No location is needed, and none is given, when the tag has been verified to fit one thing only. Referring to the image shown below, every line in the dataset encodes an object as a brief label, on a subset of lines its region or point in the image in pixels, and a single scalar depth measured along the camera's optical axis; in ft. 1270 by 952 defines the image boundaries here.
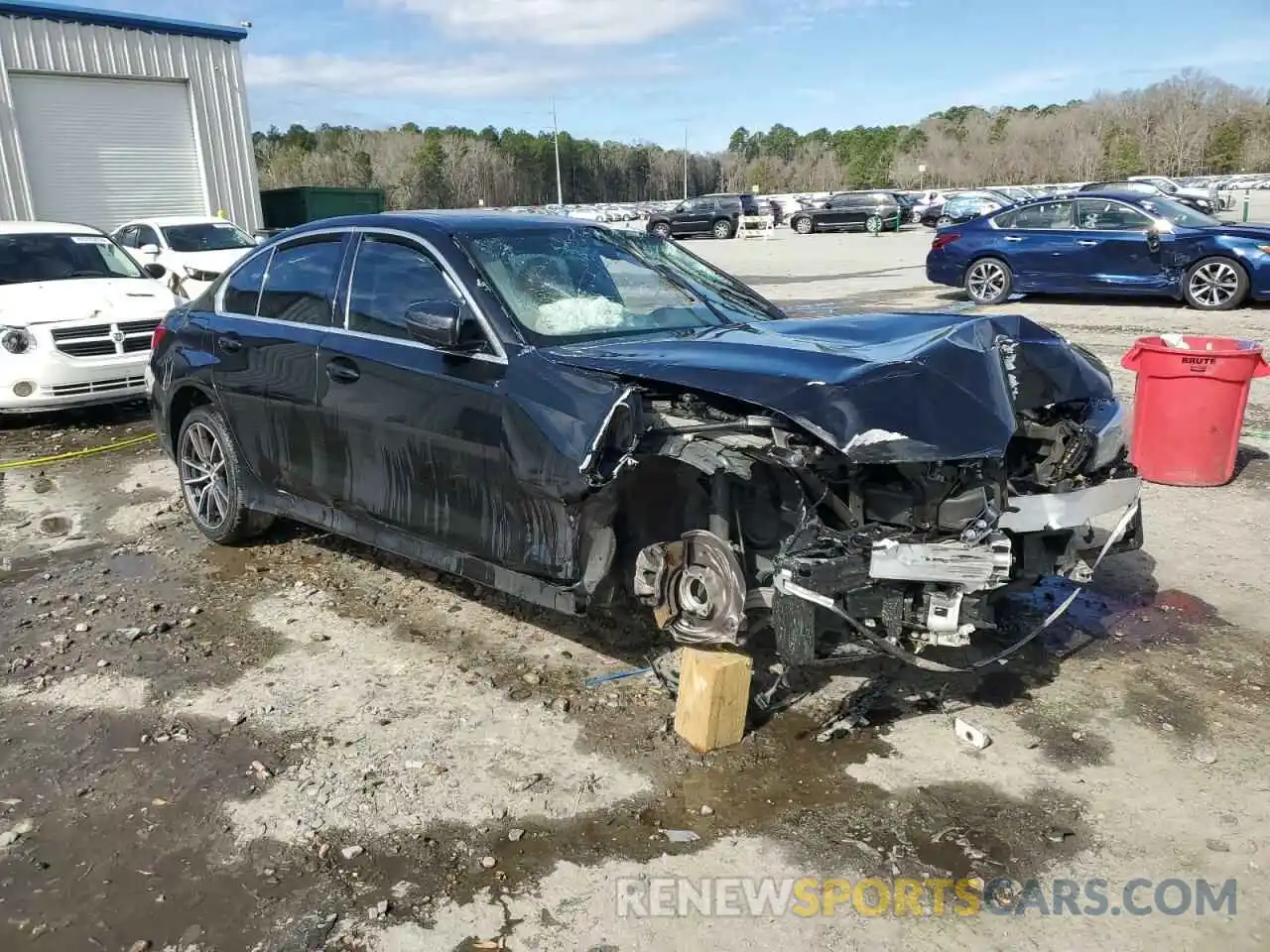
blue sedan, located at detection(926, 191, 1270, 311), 43.65
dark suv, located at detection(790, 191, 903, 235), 134.41
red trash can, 19.98
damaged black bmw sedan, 10.84
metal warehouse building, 63.05
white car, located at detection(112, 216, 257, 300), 44.70
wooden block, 11.51
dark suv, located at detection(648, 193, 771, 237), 136.46
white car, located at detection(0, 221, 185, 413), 27.73
